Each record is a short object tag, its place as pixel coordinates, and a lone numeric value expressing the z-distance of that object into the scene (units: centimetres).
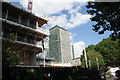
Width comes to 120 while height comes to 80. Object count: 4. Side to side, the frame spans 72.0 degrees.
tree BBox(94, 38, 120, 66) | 2727
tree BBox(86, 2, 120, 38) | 515
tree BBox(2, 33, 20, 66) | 804
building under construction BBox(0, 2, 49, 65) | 1383
